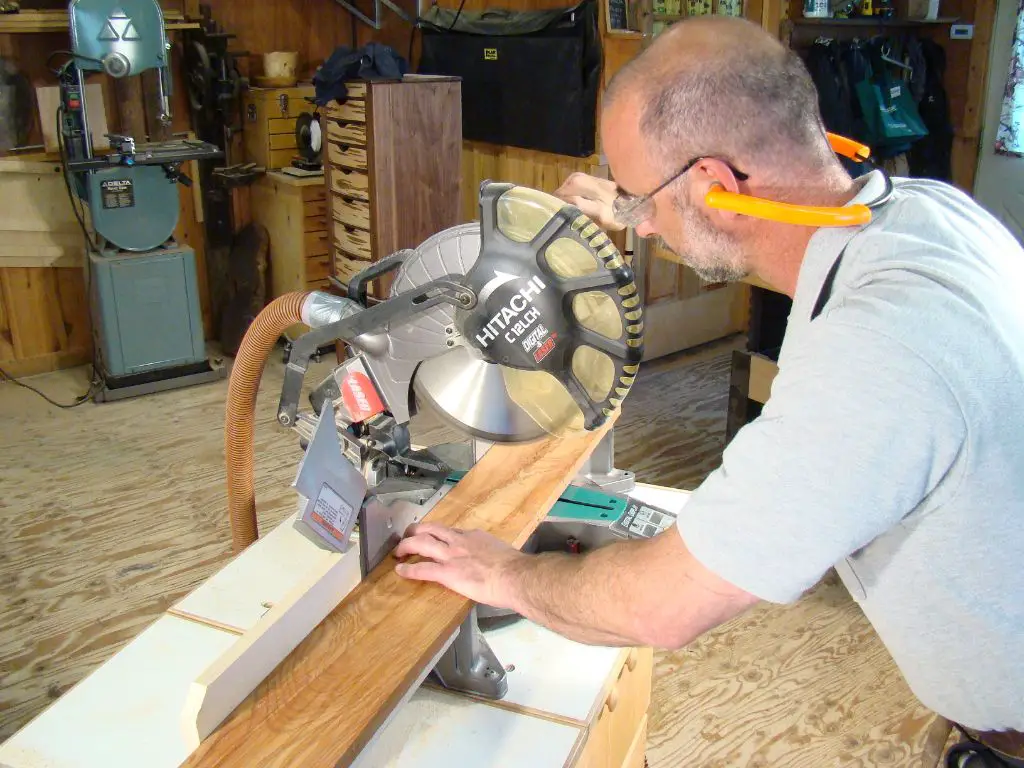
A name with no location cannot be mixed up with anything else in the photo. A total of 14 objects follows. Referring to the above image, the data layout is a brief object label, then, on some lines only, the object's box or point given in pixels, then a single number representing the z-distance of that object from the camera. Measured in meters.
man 0.86
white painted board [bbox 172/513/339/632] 1.50
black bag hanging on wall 3.86
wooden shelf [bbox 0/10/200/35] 3.65
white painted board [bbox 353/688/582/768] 1.22
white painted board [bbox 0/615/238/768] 1.23
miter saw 1.09
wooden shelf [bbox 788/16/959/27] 3.93
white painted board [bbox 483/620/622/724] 1.33
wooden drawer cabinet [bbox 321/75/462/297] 3.75
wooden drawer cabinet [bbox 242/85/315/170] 4.39
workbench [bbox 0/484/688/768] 1.23
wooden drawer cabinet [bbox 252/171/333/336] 4.35
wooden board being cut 0.97
